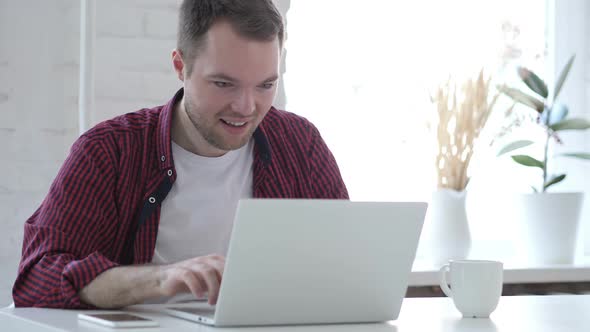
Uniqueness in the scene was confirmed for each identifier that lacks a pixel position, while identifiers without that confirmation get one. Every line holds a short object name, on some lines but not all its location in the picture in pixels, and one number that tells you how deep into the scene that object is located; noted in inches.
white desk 82.0
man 101.1
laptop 79.8
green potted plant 149.7
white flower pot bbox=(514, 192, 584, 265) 149.3
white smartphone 80.3
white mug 88.6
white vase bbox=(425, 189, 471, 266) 147.2
